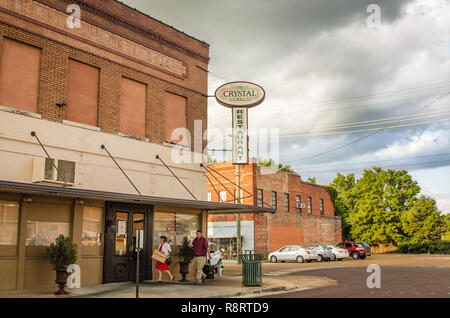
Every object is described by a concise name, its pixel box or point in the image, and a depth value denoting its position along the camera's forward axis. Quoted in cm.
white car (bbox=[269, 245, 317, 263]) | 3356
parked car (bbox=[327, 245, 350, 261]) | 3559
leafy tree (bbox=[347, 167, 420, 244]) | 5612
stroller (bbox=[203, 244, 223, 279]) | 1677
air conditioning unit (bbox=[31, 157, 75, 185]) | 1255
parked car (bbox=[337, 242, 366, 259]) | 3850
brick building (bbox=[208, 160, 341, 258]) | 3856
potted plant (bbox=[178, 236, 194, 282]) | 1628
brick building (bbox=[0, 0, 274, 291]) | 1254
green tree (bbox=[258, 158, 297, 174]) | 6678
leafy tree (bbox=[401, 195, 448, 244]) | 5441
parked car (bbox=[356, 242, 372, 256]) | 3989
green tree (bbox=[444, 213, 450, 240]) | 5690
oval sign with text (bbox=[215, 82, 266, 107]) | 1886
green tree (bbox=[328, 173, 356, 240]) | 5666
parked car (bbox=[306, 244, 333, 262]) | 3427
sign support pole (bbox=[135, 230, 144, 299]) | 1056
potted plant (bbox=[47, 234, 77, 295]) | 1215
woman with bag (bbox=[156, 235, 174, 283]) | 1525
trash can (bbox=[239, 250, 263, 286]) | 1438
